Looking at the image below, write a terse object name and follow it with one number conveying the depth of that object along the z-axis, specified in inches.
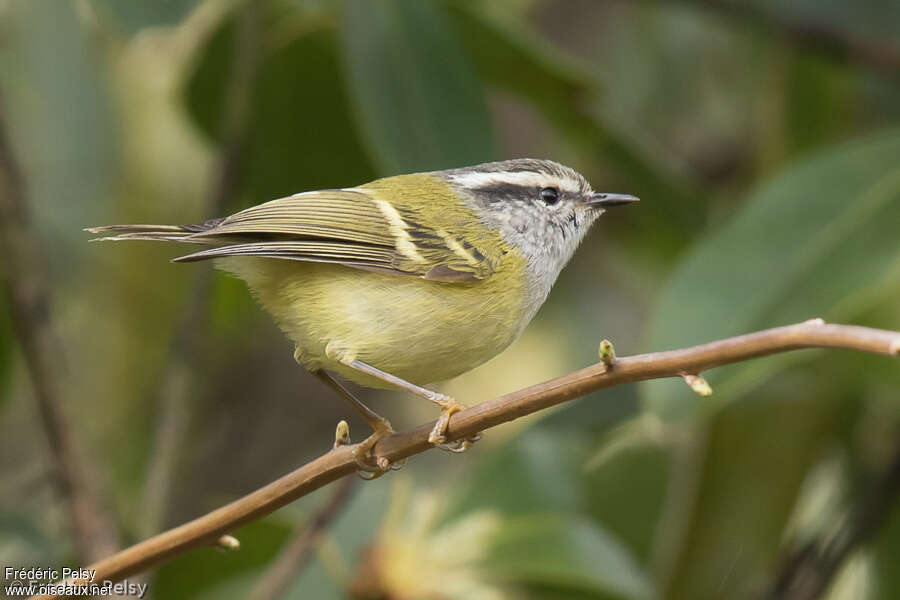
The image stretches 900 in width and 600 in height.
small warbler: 167.0
